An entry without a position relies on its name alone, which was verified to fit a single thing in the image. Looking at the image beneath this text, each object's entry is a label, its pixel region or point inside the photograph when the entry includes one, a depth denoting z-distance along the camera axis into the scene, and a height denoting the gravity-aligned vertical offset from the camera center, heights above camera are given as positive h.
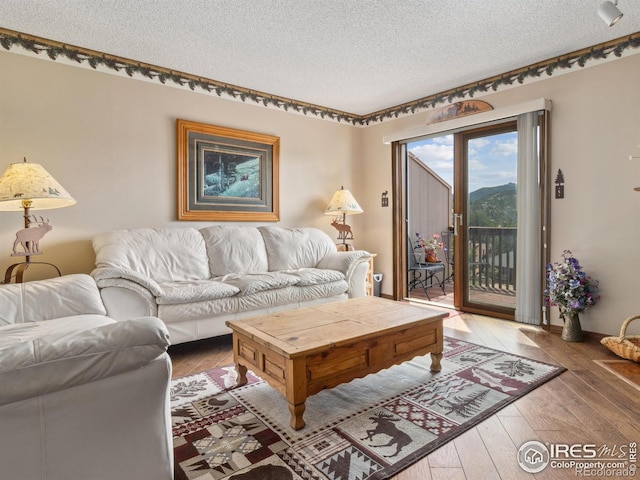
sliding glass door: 3.98 +0.20
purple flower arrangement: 3.17 -0.45
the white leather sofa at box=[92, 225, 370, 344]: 2.73 -0.34
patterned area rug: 1.57 -0.94
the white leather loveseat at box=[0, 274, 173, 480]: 1.04 -0.52
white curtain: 3.59 +0.14
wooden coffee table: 1.85 -0.60
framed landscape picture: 3.84 +0.68
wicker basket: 2.65 -0.80
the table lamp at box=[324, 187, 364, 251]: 4.65 +0.35
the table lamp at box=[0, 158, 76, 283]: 2.50 +0.27
